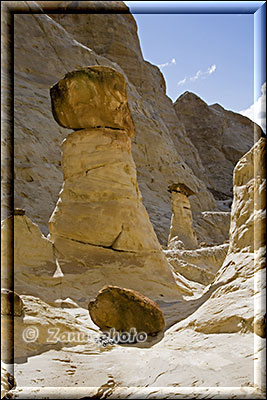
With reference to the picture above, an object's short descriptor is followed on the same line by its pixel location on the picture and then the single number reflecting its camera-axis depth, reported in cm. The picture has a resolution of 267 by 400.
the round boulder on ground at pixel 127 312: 341
